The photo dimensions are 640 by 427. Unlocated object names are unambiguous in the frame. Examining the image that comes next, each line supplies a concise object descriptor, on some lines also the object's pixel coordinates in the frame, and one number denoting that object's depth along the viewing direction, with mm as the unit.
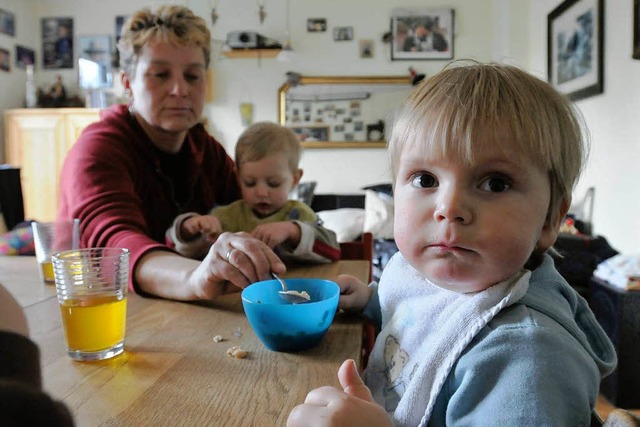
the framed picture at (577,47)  3152
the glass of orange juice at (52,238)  1135
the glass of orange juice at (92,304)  722
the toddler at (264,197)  1375
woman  981
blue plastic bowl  730
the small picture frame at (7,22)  5188
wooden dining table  571
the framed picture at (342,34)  5234
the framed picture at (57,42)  5641
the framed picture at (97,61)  5543
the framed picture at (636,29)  2654
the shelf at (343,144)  5219
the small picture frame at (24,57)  5480
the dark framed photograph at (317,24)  5234
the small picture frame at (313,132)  5242
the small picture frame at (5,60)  5250
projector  5043
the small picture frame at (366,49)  5203
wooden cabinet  5273
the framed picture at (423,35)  5152
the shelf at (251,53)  5168
